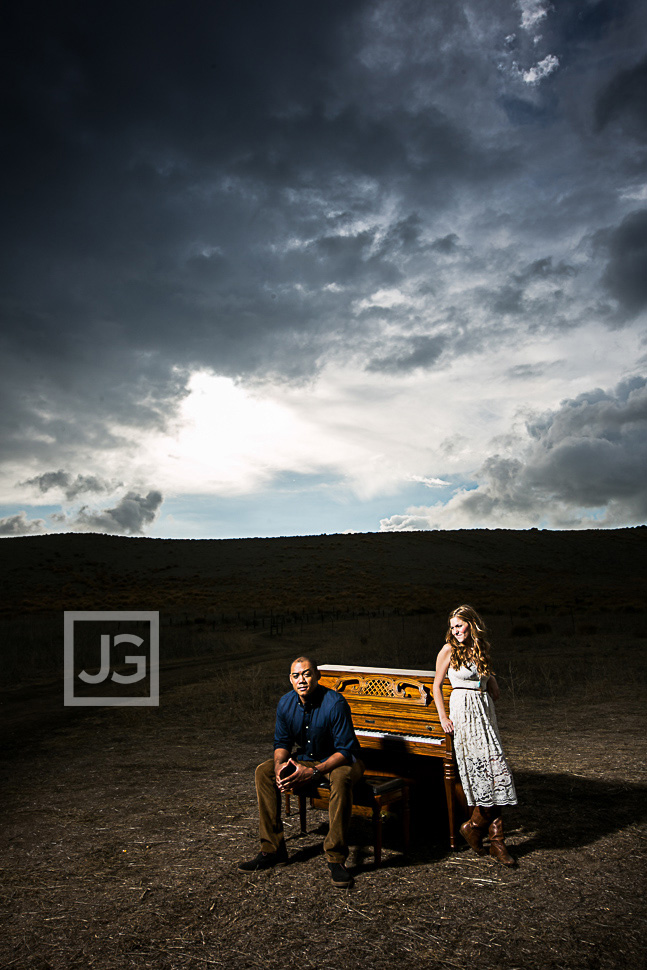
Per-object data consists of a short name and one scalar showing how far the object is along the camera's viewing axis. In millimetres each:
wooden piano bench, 4723
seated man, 4523
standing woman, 4738
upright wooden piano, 5293
